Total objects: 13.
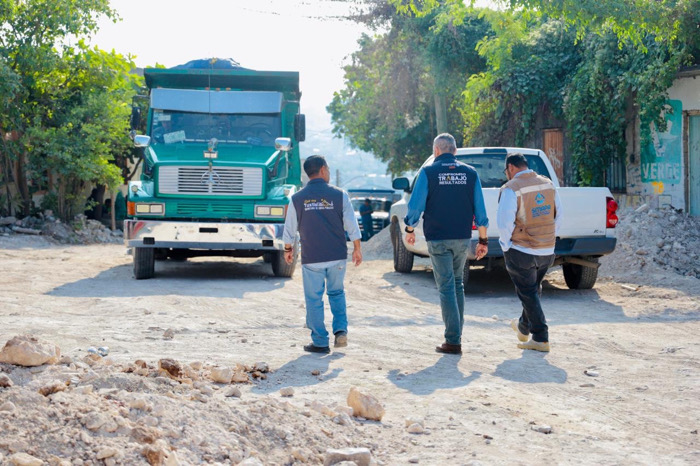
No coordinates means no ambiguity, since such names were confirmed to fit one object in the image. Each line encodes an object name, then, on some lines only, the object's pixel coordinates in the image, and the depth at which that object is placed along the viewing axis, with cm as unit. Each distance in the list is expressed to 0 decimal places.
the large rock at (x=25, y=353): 590
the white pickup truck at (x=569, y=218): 1145
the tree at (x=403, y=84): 2566
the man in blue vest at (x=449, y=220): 762
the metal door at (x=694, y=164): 1791
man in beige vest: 777
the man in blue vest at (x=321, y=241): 761
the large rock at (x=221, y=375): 609
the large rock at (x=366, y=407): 536
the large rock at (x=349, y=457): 449
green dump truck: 1277
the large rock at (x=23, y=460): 404
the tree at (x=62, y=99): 2298
